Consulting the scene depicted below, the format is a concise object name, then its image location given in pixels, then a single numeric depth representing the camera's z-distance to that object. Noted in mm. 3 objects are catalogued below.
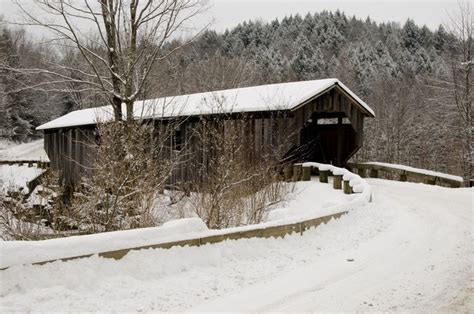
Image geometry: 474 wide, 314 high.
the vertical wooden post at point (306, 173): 13612
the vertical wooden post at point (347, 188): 11094
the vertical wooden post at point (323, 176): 13266
